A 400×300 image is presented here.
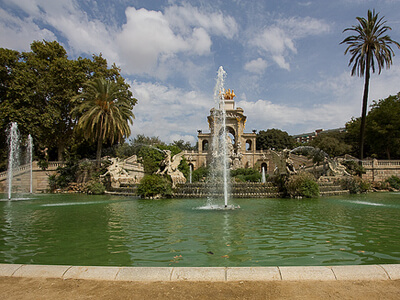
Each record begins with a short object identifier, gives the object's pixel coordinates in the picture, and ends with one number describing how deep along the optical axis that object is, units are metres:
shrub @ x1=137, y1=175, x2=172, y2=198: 18.33
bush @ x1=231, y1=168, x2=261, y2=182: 32.38
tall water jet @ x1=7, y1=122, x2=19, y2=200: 26.83
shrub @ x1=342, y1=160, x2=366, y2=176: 28.48
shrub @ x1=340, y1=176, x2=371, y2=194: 22.56
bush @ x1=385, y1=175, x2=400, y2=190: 27.58
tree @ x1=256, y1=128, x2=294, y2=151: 69.69
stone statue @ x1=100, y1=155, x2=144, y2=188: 24.67
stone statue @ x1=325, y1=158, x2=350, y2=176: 25.36
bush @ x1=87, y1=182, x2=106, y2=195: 23.84
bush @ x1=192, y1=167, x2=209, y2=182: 36.30
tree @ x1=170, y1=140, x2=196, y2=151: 81.00
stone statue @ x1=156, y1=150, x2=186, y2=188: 20.08
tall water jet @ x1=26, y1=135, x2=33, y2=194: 28.27
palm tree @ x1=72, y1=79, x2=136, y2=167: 28.33
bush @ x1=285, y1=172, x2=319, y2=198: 17.78
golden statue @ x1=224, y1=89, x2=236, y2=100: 58.66
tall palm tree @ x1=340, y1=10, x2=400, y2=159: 30.42
